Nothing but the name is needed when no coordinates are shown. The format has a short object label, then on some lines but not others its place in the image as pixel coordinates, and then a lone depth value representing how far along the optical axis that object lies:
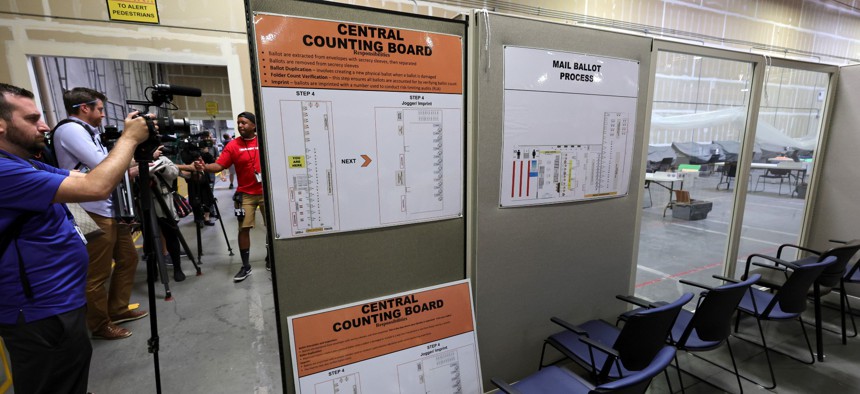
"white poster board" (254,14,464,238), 1.29
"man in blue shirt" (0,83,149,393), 1.26
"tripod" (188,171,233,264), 4.27
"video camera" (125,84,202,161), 1.49
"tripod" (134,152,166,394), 1.52
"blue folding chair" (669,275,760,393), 1.74
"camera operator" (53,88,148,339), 2.13
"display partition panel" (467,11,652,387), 1.65
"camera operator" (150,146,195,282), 2.79
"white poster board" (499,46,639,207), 1.73
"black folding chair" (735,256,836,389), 2.03
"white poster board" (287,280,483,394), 1.44
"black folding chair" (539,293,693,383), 1.51
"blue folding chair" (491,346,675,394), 1.24
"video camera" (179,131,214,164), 3.28
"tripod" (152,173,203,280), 3.11
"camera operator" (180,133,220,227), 3.30
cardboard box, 5.51
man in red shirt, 3.34
